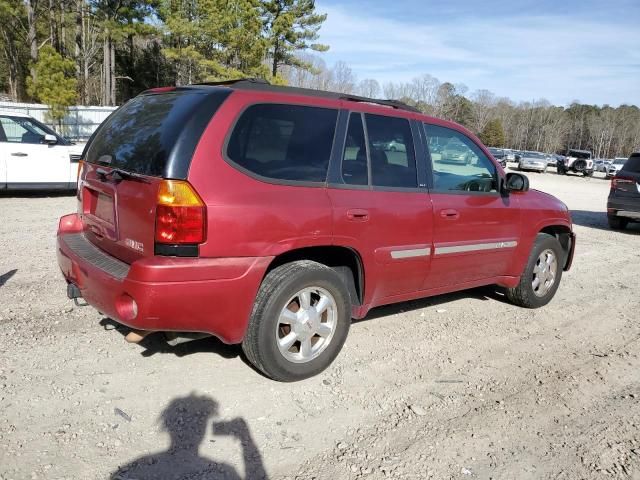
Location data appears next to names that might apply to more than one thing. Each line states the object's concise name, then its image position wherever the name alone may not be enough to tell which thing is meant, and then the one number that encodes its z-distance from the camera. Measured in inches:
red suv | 117.7
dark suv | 434.3
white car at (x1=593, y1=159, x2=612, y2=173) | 1721.0
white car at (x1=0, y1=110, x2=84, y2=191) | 390.9
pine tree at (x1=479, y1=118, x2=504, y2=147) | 3663.9
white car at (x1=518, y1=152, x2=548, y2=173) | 1490.0
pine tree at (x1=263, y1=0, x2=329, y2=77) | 1285.7
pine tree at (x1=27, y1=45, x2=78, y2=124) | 766.5
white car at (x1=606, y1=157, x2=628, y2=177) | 1584.6
